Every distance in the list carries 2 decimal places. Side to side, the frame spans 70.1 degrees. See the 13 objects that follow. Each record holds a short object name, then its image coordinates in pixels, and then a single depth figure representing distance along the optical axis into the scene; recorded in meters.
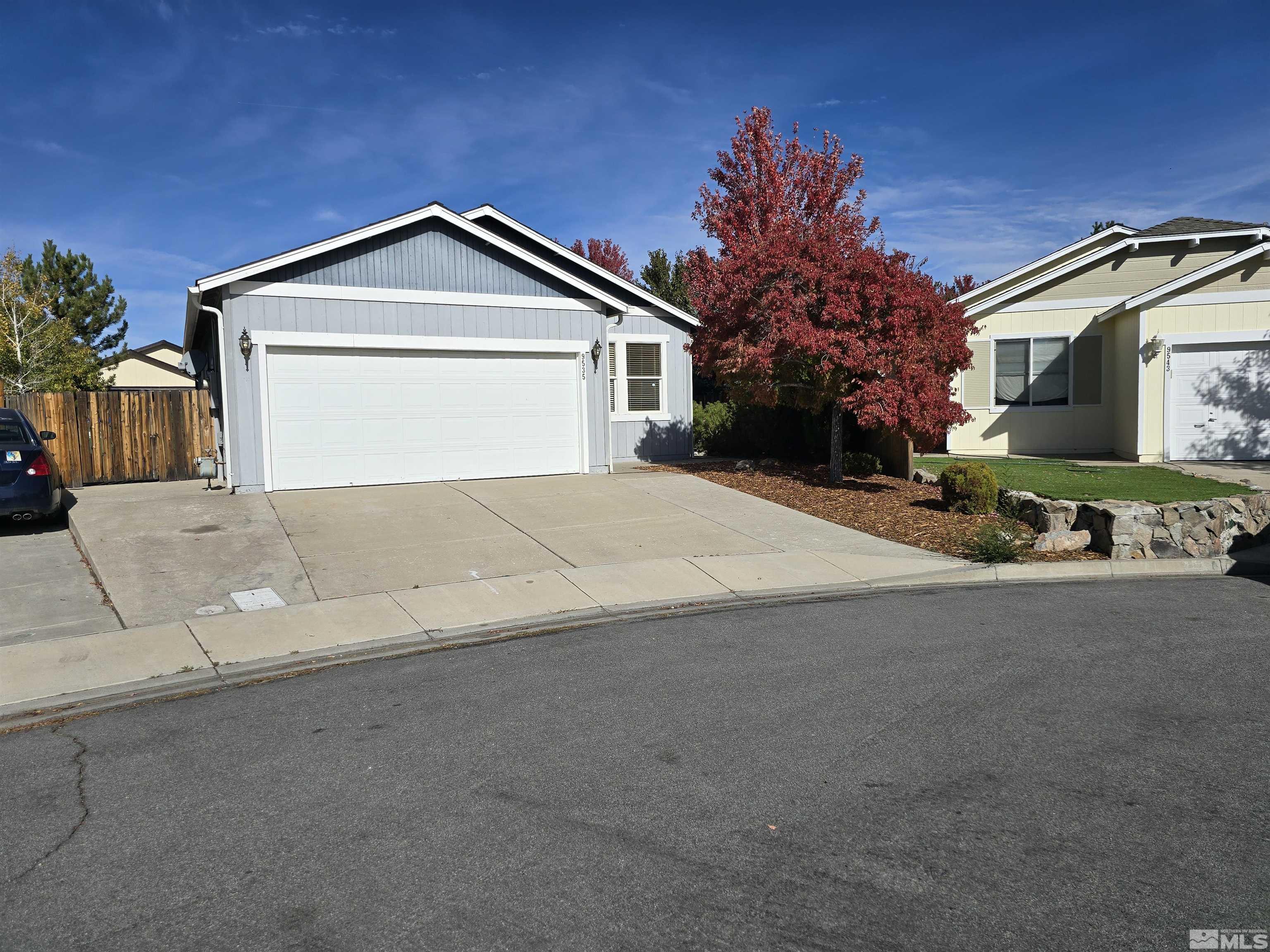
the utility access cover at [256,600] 8.34
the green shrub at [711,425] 20.41
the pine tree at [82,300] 32.97
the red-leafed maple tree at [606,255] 38.44
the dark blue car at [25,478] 11.18
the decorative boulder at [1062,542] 10.75
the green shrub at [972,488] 12.28
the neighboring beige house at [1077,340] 17.94
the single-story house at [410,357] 13.74
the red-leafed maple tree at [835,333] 13.55
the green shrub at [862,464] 15.98
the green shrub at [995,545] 10.15
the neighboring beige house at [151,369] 41.50
